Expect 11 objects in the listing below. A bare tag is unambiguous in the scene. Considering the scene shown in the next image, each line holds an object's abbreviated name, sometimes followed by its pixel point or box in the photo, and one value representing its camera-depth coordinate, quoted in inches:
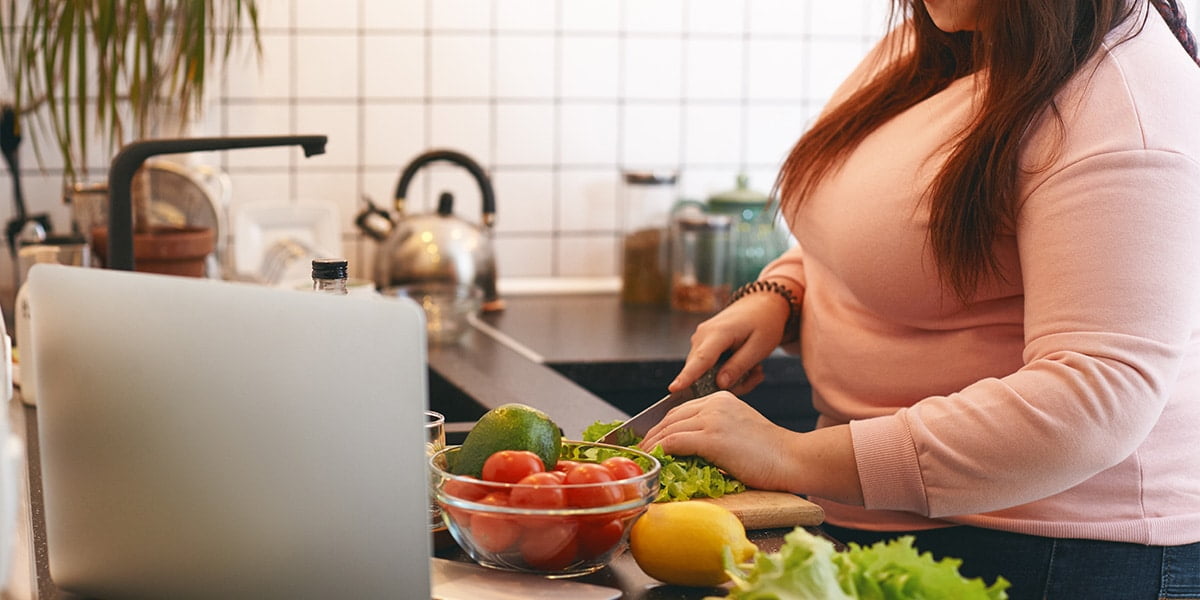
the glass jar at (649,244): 98.1
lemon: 31.6
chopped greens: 37.0
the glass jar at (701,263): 95.3
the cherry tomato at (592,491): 30.8
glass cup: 38.4
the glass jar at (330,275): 34.9
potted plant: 70.8
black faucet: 48.9
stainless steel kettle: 88.5
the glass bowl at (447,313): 79.9
